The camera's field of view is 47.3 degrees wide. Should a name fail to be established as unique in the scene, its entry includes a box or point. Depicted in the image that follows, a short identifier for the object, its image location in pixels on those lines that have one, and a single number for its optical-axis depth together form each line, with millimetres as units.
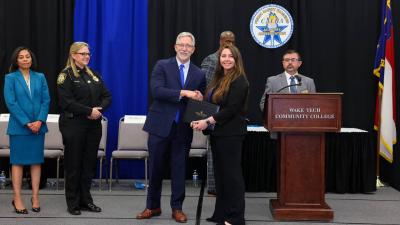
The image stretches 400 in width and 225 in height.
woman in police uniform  4281
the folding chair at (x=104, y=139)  6004
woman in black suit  3736
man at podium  5090
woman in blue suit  4359
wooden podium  4160
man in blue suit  4051
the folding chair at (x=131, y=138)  6008
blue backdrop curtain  6523
